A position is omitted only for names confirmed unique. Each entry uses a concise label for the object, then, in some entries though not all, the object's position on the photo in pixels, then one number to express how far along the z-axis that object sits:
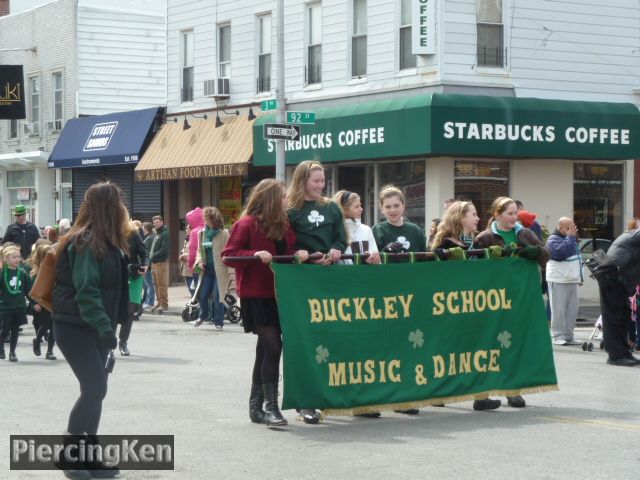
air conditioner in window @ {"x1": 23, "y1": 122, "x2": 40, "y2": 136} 37.00
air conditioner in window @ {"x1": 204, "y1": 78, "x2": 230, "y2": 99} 28.67
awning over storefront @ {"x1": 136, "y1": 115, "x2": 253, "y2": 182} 27.48
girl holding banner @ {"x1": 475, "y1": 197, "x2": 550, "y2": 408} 10.57
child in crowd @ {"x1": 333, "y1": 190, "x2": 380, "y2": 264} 10.41
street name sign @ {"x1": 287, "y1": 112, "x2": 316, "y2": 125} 22.56
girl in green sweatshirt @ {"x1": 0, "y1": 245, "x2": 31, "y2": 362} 14.84
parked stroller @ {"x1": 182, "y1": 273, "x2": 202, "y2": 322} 20.81
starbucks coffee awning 22.30
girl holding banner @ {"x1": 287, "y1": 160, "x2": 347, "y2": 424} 9.64
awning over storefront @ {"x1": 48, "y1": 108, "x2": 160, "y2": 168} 31.02
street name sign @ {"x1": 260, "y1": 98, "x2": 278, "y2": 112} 22.55
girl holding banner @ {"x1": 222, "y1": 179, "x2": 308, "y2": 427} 9.42
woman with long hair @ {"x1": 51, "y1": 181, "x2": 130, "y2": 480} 7.45
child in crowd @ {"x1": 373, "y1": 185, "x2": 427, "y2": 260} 10.61
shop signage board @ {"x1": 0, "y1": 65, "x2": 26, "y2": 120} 25.33
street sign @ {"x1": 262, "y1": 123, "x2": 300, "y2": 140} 21.83
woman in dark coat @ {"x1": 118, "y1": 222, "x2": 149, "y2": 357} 14.60
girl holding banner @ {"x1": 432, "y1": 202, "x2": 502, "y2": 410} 10.59
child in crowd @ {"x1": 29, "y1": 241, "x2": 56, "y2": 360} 14.71
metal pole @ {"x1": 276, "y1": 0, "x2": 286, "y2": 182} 22.73
